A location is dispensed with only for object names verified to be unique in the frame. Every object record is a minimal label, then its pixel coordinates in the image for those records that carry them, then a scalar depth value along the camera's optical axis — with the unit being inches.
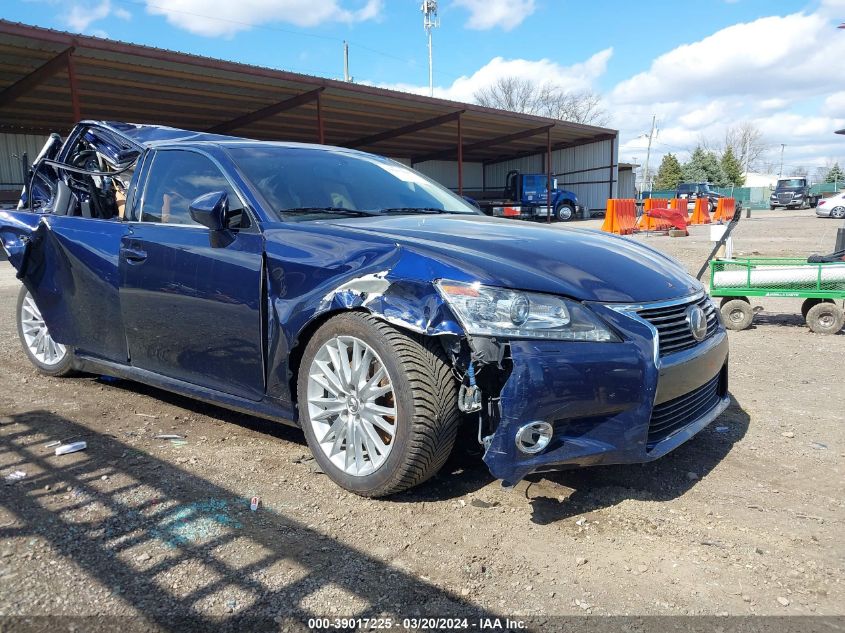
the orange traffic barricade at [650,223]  848.3
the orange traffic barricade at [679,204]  928.0
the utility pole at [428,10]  2164.5
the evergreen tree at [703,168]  2704.2
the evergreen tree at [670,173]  2768.2
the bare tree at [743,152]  3671.3
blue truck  1317.7
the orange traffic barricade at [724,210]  1034.1
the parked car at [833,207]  1189.1
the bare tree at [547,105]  2529.5
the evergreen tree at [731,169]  2716.5
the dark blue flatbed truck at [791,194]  1683.1
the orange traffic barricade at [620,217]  807.5
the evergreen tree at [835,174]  2702.5
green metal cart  254.5
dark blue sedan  101.0
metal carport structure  610.2
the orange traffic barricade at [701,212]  1063.6
